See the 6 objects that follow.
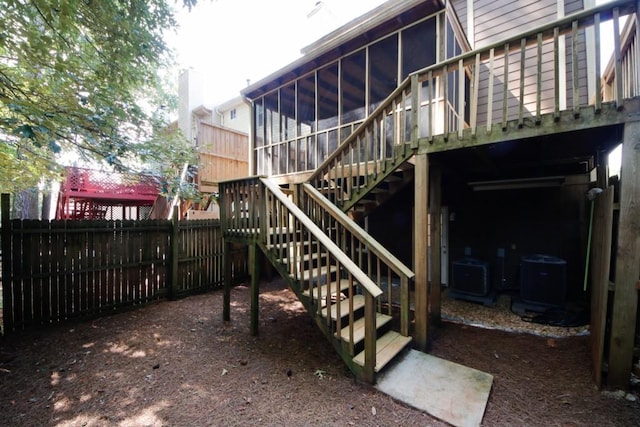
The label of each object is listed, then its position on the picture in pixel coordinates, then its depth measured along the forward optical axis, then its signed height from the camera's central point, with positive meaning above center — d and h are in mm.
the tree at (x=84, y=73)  3158 +2054
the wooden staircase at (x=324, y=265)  2736 -627
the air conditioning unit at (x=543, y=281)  4656 -1204
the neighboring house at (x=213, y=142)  8622 +2505
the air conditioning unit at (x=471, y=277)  5219 -1259
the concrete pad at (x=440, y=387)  2314 -1676
